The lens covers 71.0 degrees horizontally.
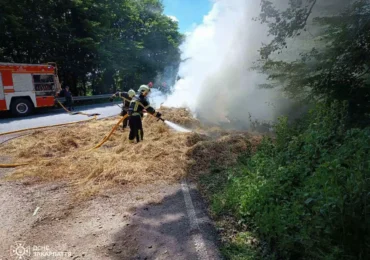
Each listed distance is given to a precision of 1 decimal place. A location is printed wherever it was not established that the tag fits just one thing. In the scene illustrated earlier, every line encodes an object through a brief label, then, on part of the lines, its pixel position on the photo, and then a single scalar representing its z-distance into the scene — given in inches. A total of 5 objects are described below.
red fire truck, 507.8
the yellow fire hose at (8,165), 215.2
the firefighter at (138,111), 267.9
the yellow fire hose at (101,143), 261.1
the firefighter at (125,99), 335.5
